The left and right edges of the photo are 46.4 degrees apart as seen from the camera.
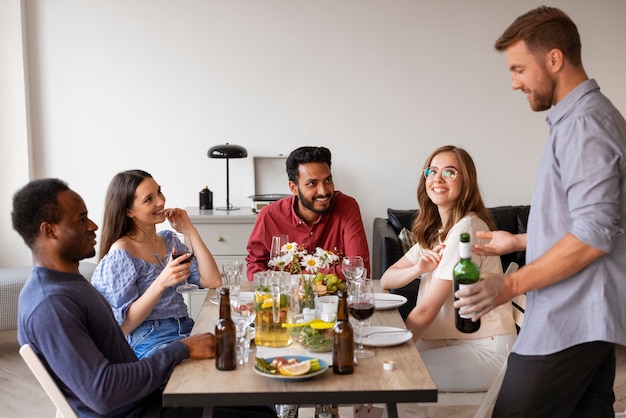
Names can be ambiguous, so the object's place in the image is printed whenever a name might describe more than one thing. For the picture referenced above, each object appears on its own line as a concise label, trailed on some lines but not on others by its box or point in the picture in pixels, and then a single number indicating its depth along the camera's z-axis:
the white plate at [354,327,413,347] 2.19
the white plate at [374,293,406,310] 2.66
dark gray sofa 4.36
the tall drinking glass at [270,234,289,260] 2.68
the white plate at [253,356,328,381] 1.87
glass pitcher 2.19
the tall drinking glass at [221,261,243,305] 2.56
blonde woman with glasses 2.61
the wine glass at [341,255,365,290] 2.52
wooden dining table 1.82
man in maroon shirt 3.35
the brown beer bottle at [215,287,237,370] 1.99
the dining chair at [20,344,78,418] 1.84
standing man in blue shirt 1.84
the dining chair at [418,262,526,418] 2.39
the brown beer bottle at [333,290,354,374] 1.93
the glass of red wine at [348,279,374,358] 2.15
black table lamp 4.71
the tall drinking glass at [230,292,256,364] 2.07
